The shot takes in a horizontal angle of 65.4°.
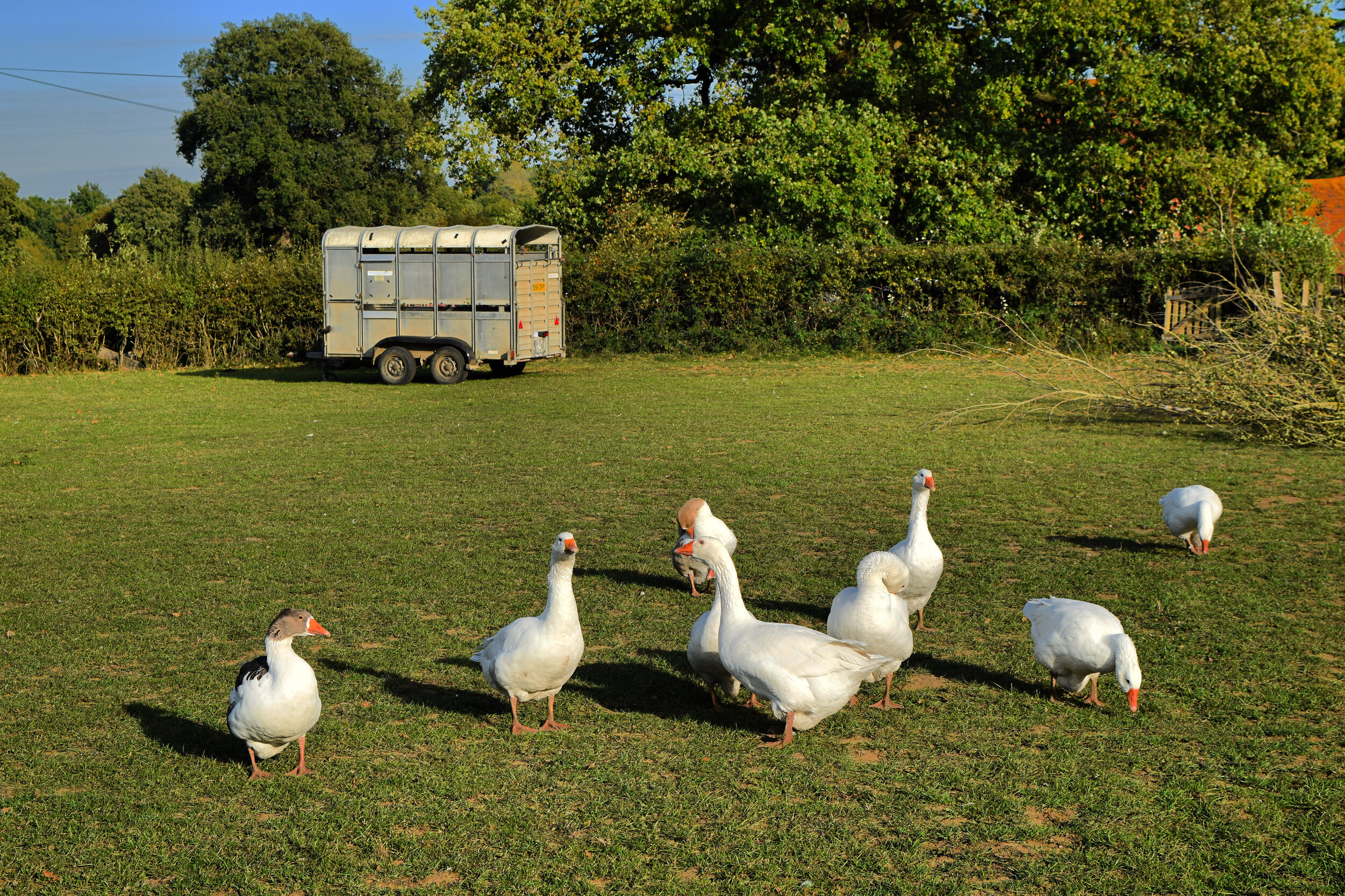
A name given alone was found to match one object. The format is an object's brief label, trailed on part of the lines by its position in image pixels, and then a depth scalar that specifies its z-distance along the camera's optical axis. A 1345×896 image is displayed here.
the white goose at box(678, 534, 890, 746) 4.90
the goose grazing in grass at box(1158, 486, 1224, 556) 8.07
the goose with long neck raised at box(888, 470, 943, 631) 6.39
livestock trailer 20.92
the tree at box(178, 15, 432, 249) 46.31
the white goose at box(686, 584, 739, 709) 5.45
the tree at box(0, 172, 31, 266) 48.44
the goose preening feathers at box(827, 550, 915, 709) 5.40
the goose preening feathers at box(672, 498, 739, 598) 7.45
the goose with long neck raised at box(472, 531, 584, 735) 5.12
